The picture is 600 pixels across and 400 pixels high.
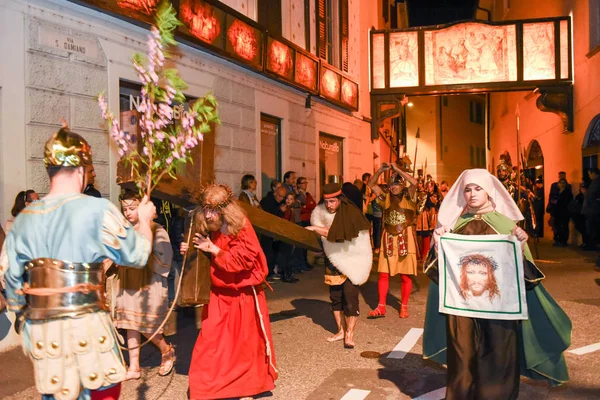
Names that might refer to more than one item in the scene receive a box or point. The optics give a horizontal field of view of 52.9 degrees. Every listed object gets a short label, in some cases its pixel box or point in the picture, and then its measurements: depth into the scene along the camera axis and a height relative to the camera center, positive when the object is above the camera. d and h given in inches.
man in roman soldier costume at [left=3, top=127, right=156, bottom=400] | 116.7 -14.0
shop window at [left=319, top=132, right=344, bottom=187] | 645.9 +49.3
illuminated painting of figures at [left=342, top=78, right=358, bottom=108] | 688.4 +125.6
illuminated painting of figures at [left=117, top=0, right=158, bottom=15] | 329.7 +111.1
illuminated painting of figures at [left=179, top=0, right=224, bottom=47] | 390.3 +123.6
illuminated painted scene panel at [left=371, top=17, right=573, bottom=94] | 737.6 +177.9
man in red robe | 190.9 -37.6
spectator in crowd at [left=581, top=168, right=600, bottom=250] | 528.1 -8.1
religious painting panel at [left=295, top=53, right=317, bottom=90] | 571.2 +126.2
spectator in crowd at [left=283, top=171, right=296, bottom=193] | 478.2 +16.4
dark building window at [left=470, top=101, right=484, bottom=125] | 1769.2 +258.4
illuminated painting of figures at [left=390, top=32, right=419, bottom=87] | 768.3 +181.9
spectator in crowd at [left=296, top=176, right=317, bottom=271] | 488.7 -6.2
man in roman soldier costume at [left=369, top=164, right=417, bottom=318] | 316.5 -20.1
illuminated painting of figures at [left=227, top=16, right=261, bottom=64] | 451.8 +124.1
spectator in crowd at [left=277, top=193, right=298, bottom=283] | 434.9 -38.2
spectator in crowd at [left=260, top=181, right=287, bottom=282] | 436.8 -1.7
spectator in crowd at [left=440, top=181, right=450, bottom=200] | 706.2 +14.3
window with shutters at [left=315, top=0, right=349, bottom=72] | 647.1 +187.8
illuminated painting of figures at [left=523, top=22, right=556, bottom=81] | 737.6 +180.8
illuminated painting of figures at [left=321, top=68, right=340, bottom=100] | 631.8 +125.1
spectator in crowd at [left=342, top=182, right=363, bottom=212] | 501.7 +6.7
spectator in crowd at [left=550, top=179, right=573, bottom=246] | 653.3 -18.5
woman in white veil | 172.4 -40.1
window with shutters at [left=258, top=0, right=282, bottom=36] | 507.8 +160.8
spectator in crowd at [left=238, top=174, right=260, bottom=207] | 408.5 +7.5
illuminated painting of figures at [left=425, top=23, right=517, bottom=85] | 751.1 +181.1
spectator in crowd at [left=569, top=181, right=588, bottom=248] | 606.0 -14.6
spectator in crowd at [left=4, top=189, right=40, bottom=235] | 264.5 +0.8
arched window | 608.1 +54.5
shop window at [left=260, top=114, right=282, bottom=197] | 516.4 +44.7
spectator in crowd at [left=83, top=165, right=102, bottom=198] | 291.0 +5.5
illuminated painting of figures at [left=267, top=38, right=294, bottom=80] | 514.3 +124.8
